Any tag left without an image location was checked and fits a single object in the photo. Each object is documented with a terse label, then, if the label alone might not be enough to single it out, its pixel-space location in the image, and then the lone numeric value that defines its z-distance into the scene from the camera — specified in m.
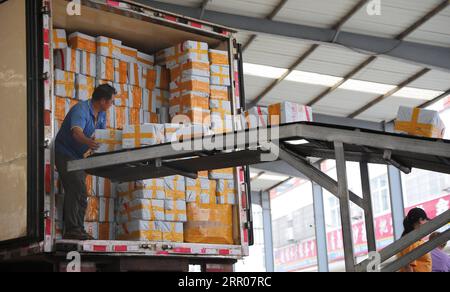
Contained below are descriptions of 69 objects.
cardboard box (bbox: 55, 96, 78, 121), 7.21
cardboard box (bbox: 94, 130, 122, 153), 7.18
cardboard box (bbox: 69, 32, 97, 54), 7.43
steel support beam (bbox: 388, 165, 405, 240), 17.92
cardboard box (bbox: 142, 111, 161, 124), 7.88
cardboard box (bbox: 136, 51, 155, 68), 8.04
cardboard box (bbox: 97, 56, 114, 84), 7.59
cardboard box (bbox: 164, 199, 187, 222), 7.39
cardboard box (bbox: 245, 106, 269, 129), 7.14
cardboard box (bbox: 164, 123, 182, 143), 7.06
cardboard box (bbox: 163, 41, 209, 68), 7.93
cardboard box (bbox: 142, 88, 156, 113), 7.91
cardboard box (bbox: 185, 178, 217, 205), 7.62
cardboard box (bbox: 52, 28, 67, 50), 7.32
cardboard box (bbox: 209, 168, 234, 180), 7.77
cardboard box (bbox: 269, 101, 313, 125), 7.02
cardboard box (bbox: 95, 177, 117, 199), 7.36
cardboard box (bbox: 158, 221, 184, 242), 7.27
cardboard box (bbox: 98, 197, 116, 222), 7.29
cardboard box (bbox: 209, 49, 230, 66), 8.08
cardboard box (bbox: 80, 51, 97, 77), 7.45
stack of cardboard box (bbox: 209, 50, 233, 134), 7.89
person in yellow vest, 6.47
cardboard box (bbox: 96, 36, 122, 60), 7.60
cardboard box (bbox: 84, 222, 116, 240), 7.12
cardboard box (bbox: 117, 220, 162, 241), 7.12
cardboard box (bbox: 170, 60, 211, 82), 7.89
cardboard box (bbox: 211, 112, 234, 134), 7.72
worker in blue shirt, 6.70
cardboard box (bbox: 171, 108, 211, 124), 7.71
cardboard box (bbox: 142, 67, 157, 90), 7.99
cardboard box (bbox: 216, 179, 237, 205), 7.74
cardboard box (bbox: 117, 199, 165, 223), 7.22
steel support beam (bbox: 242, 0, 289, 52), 13.04
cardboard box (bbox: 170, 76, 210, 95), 7.83
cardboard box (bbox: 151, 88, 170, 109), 8.05
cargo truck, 6.36
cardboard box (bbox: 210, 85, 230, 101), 8.01
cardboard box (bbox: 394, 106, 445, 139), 6.70
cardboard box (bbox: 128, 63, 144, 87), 7.84
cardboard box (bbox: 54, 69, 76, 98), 7.24
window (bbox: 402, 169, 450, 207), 20.84
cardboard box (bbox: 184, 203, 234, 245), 7.47
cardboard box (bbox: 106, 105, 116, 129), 7.56
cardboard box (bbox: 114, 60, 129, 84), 7.71
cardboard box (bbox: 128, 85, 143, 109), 7.77
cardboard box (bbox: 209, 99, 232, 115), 7.95
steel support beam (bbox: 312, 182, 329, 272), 21.81
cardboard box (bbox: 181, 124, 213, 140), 6.70
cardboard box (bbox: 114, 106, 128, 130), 7.63
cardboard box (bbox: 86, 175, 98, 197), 7.26
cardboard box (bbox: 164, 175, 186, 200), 7.48
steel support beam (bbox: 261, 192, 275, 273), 25.39
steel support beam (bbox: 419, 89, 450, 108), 17.19
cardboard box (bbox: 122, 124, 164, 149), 7.07
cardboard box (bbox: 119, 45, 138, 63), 7.84
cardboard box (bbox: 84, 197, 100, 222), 7.14
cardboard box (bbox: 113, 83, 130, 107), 7.66
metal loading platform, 5.82
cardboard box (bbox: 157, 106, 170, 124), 7.99
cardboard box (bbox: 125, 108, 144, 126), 7.71
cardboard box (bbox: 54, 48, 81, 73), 7.29
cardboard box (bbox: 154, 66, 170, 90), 8.12
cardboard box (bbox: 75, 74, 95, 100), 7.36
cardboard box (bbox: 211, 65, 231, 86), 8.06
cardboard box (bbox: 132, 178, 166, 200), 7.30
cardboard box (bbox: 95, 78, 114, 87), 7.55
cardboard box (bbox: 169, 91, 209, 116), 7.76
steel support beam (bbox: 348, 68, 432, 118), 16.17
